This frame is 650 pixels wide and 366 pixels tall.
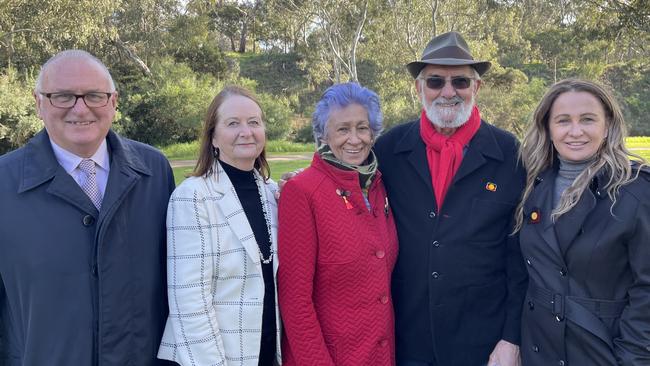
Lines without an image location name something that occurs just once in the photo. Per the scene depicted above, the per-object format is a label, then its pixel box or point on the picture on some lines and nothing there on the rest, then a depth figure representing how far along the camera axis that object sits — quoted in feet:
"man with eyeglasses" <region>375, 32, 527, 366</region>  9.32
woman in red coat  8.53
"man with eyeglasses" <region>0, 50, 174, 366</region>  7.53
